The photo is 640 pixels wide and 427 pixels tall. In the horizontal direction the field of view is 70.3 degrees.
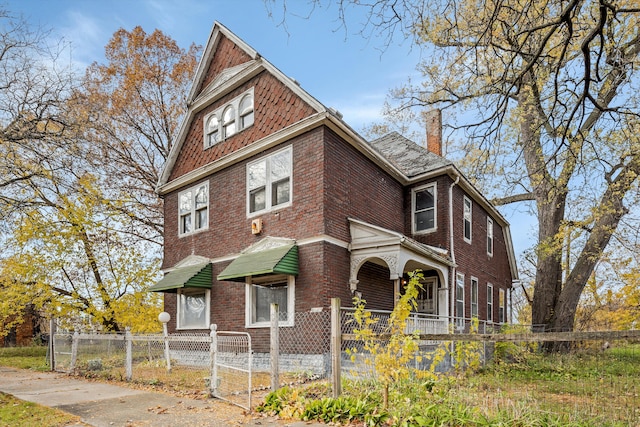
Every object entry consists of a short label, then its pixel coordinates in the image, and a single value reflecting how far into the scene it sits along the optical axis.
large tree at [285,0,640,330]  4.82
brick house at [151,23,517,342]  11.12
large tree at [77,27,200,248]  21.81
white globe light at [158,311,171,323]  12.24
